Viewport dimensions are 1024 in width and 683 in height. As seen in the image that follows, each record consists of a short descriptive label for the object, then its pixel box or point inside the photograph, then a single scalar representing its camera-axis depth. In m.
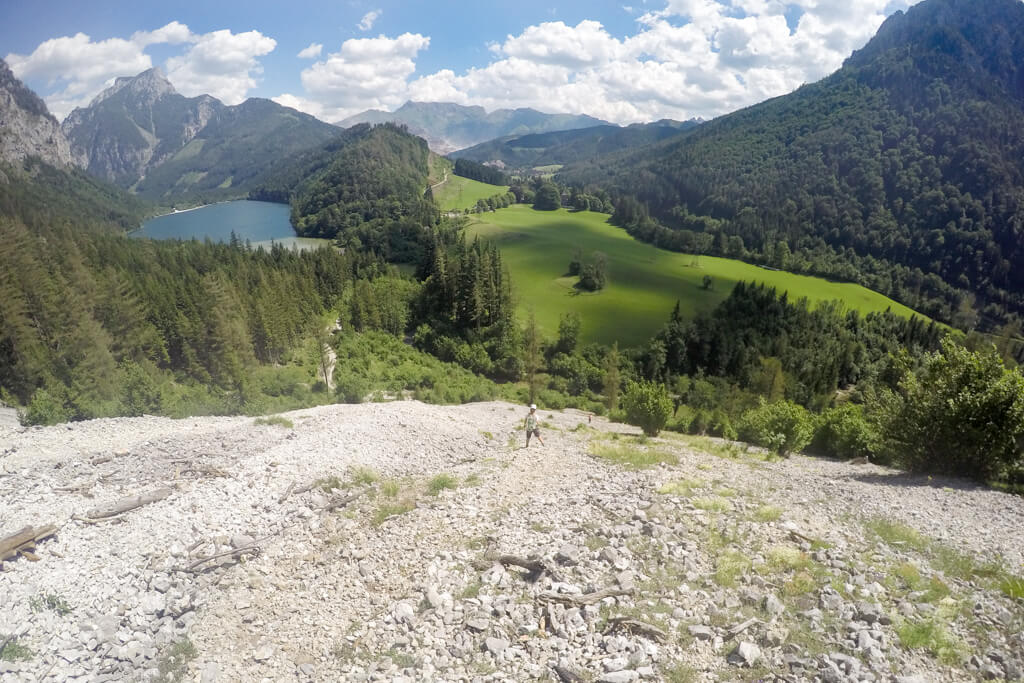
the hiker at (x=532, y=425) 25.66
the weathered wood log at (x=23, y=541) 13.66
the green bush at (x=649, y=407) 34.96
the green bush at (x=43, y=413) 27.42
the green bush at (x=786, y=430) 31.64
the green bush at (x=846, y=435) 30.94
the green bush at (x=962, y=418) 20.48
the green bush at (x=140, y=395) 32.79
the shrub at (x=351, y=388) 45.09
